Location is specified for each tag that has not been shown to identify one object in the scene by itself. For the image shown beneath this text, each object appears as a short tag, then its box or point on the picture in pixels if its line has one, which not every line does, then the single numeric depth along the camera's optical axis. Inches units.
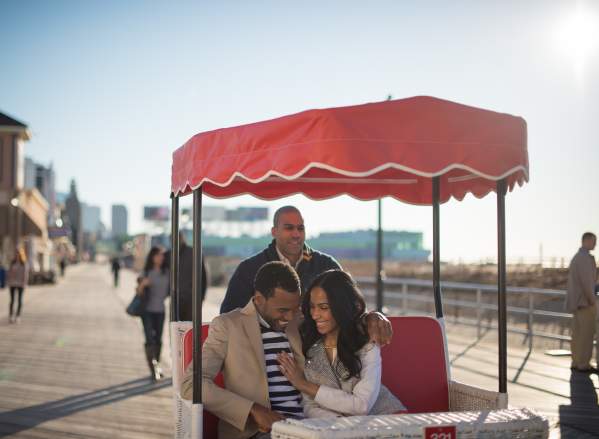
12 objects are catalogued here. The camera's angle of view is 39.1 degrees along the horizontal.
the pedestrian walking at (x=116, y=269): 2021.0
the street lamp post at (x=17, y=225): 2234.4
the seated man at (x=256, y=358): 189.3
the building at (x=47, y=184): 4266.7
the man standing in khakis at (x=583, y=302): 477.1
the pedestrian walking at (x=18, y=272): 797.2
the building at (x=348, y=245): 6225.4
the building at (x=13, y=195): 2210.9
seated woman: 180.2
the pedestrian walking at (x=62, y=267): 2736.2
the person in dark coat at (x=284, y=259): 254.2
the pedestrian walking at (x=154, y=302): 455.5
